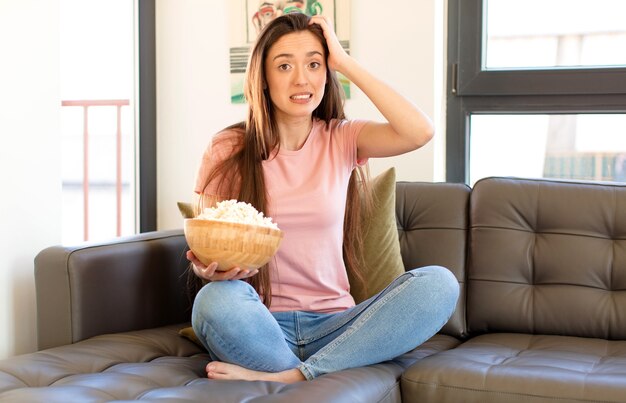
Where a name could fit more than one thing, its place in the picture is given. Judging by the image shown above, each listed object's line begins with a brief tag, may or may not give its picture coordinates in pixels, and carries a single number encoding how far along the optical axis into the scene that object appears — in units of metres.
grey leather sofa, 1.98
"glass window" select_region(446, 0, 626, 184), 3.17
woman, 2.13
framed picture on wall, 3.34
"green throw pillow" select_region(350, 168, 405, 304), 2.65
